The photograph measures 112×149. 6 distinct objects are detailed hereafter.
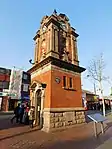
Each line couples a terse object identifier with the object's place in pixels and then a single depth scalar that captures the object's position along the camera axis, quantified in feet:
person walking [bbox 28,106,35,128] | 26.10
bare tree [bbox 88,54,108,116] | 49.61
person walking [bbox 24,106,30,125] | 30.15
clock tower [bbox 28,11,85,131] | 26.32
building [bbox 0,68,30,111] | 72.23
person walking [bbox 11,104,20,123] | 32.45
